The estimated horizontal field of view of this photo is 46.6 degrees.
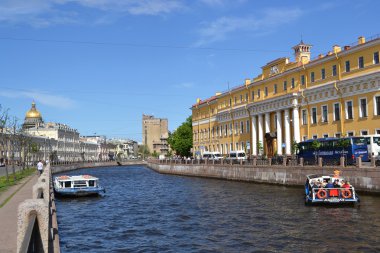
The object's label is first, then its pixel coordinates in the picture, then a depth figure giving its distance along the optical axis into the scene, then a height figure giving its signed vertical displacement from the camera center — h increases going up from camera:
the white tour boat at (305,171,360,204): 26.69 -2.14
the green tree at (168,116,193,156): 107.31 +5.34
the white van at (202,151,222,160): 77.14 +0.99
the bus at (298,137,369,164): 38.22 +0.72
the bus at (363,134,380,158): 38.53 +1.17
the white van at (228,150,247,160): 67.26 +0.91
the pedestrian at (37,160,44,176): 50.88 -0.32
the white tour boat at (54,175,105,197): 37.22 -1.97
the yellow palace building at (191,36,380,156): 45.59 +7.24
